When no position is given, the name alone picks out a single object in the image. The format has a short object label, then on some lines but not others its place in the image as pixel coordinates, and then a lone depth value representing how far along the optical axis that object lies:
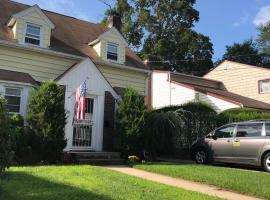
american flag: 10.43
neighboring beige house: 21.86
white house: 18.27
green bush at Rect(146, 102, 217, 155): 11.84
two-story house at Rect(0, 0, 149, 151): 10.92
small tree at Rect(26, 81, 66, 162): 9.52
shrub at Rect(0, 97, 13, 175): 4.48
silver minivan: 9.08
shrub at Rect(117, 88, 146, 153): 10.74
